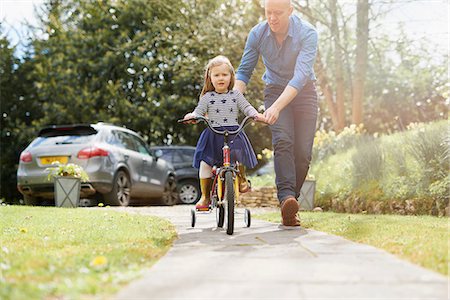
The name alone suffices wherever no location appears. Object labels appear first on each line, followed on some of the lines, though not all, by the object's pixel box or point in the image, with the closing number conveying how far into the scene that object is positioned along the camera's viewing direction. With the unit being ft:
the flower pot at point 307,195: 31.81
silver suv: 34.27
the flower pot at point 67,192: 32.91
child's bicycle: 15.62
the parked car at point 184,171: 46.34
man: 17.29
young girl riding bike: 17.39
